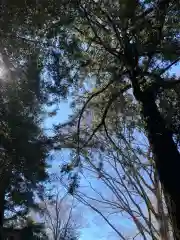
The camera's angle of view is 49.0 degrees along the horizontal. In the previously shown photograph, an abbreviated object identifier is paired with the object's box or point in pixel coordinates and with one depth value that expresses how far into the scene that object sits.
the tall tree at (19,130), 2.05
